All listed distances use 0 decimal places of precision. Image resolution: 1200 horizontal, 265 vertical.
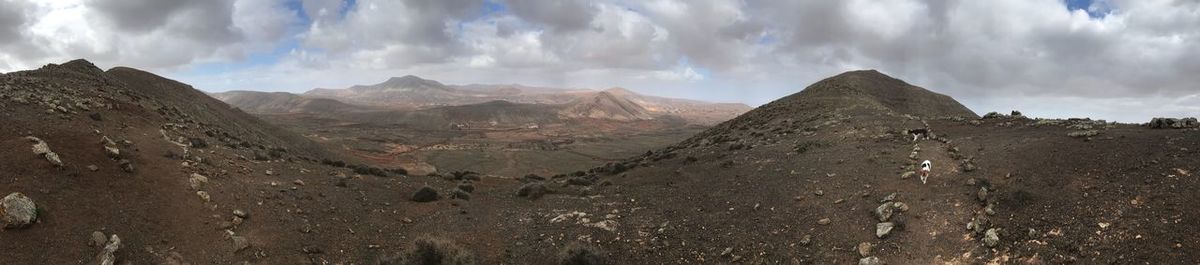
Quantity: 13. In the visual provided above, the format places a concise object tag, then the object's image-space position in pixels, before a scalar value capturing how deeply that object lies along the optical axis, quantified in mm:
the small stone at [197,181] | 19822
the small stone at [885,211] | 16812
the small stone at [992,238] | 13742
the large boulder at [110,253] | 13438
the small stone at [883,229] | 15648
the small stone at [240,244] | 16203
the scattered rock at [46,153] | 17469
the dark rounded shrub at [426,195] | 26172
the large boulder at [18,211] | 13672
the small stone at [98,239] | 14104
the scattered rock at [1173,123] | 20667
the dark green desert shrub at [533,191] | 27562
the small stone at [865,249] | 14805
